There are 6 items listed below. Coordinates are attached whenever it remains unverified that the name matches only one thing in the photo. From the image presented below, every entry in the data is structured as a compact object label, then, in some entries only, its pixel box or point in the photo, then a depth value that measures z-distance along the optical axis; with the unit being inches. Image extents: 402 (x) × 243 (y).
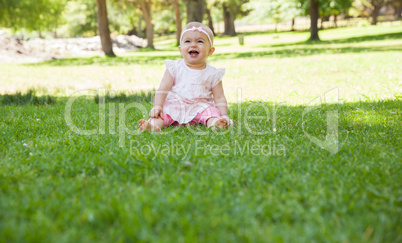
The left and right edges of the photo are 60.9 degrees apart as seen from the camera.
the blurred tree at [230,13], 1755.4
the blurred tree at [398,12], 2595.0
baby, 154.5
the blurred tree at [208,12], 1634.8
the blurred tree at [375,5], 2007.9
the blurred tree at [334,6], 1081.4
